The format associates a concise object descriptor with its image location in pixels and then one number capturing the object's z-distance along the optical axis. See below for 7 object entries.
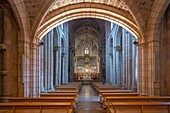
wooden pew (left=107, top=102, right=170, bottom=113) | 4.51
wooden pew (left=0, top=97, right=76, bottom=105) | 5.62
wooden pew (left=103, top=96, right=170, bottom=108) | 5.74
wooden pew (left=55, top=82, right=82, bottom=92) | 10.31
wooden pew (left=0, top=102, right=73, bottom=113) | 4.48
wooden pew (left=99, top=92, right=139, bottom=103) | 7.08
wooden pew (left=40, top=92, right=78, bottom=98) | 7.09
